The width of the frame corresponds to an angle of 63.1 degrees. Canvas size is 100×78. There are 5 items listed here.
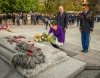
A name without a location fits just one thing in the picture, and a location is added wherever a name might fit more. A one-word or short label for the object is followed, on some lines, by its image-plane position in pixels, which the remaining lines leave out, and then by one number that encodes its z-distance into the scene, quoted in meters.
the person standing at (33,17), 9.89
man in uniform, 2.88
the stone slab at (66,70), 1.59
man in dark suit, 3.49
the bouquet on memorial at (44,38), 2.51
